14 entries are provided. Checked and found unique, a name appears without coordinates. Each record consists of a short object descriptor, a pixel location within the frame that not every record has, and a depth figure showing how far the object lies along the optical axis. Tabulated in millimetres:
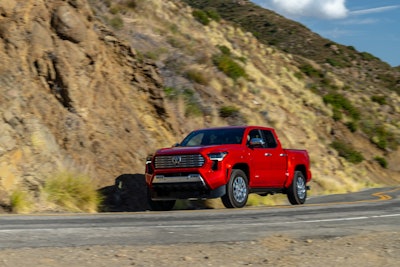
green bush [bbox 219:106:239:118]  28136
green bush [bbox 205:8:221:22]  41812
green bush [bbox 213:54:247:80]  32344
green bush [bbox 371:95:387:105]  49500
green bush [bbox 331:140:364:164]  35906
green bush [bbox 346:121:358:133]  40156
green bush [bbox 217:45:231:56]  35594
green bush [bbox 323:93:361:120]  41616
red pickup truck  15375
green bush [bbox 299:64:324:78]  47247
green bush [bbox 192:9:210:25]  39219
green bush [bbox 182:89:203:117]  25936
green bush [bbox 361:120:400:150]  40969
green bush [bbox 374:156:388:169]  38634
